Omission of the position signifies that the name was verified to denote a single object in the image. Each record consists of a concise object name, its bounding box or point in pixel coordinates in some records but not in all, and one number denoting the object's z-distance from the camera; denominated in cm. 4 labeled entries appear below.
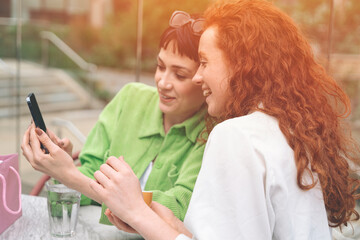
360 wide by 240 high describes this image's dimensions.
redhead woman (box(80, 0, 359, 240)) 96
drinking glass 135
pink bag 136
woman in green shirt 145
